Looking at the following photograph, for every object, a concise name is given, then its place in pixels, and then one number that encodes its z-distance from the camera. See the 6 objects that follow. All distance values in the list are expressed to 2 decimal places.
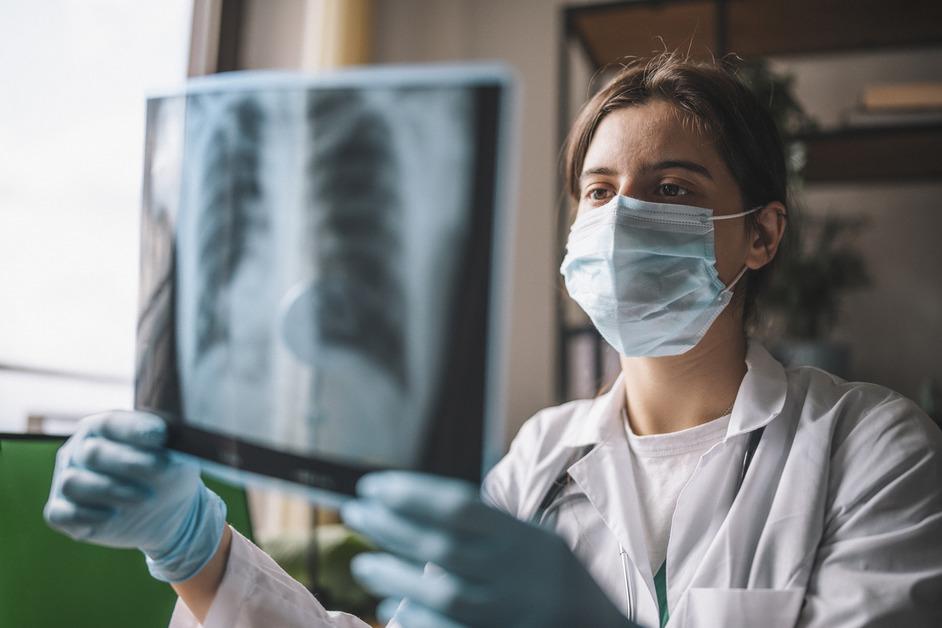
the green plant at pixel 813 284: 2.01
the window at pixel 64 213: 1.45
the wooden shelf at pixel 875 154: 1.92
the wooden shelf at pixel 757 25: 1.97
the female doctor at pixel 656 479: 0.56
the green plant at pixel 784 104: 1.86
